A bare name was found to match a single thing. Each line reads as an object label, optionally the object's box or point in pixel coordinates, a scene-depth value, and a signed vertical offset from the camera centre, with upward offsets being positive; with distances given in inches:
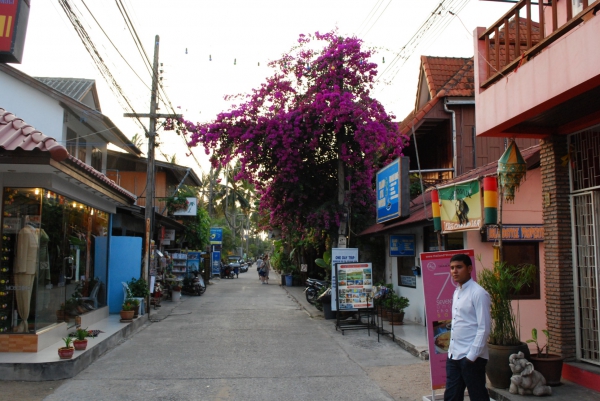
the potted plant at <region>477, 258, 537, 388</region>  279.0 -40.4
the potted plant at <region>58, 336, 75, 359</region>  327.0 -63.5
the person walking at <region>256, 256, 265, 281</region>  1520.7 -39.4
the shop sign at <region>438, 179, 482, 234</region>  333.4 +29.8
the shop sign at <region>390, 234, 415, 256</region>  582.9 +5.9
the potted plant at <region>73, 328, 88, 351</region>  356.2 -61.6
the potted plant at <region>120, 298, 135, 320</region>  534.6 -61.3
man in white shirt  201.0 -32.5
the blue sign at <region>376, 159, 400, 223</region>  504.1 +59.2
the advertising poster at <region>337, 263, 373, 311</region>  522.0 -34.4
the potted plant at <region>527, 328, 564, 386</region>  278.2 -59.6
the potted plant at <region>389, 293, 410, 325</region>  540.1 -56.3
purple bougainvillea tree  605.6 +134.4
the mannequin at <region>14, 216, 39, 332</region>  365.1 -12.8
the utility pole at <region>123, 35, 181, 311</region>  635.5 +112.4
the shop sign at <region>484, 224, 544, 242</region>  440.5 +16.0
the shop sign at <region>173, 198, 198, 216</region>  1006.9 +75.1
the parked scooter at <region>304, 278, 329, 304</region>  727.8 -53.1
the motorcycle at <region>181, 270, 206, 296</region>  973.8 -65.9
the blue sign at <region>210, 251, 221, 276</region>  1737.5 -49.4
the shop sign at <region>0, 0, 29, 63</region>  288.4 +119.6
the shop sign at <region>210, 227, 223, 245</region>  1765.4 +46.1
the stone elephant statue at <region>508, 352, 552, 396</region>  264.7 -63.3
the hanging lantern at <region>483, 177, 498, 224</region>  296.7 +28.8
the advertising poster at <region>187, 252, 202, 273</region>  1067.3 -20.8
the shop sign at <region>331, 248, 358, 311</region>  599.2 -4.7
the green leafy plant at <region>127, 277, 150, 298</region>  608.4 -44.3
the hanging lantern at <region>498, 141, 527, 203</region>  318.0 +49.4
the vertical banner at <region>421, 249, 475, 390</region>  267.4 -27.1
